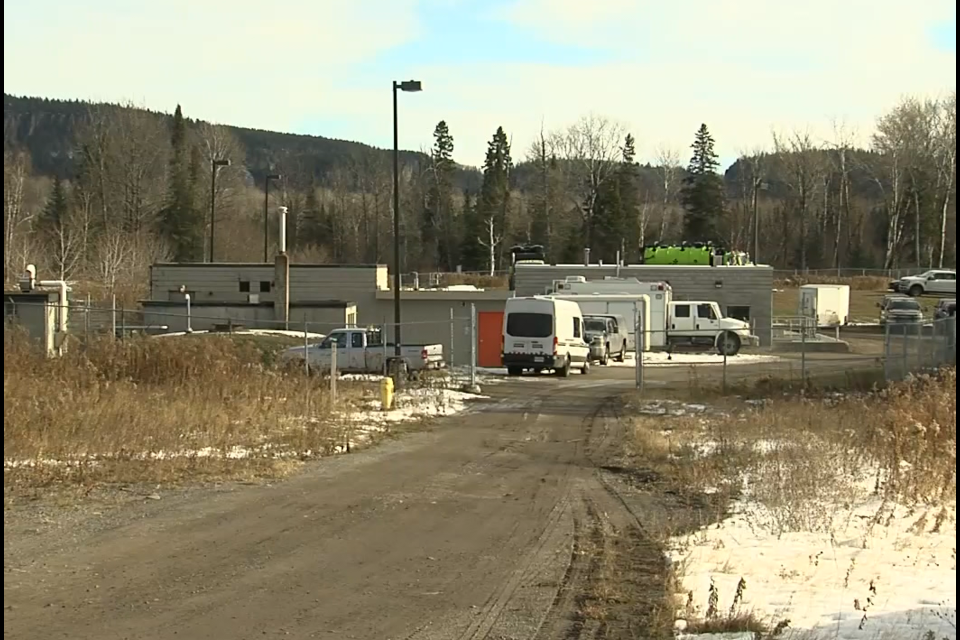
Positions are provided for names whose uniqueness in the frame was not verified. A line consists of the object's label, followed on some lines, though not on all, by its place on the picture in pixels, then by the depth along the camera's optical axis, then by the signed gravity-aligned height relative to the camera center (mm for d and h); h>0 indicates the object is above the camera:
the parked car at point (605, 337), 39594 -1952
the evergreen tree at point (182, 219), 84250 +4891
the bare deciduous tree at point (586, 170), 95875 +10907
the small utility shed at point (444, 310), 39906 -1013
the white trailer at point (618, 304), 43062 -745
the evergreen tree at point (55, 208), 82000 +5596
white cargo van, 32312 -1588
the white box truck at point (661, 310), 43406 -989
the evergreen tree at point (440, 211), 99688 +6998
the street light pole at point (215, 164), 52312 +5785
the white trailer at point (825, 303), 56875 -755
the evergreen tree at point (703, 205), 97062 +7593
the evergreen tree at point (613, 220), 91500 +5712
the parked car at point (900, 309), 52238 -993
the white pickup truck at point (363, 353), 30091 -2049
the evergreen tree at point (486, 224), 93688 +5299
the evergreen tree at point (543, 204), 94688 +7316
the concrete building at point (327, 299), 40125 -703
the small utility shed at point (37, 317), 27641 -1064
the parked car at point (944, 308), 44484 -766
